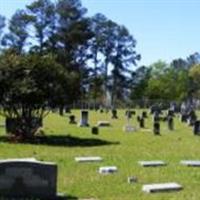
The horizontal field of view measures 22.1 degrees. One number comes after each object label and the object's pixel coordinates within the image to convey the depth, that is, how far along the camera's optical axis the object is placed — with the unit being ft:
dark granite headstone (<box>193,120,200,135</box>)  83.91
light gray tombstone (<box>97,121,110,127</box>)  100.99
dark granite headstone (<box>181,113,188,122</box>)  119.01
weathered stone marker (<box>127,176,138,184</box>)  36.66
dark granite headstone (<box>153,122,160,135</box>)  83.76
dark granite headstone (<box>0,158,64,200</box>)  30.87
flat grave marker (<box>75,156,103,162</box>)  46.04
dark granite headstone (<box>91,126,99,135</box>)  80.48
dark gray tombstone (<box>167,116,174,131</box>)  94.51
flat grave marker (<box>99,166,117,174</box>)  40.11
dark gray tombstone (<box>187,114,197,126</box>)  105.66
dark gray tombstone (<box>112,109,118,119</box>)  136.53
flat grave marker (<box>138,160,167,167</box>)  43.76
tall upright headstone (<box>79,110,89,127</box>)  99.66
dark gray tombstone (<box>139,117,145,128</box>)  98.35
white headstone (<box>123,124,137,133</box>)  88.54
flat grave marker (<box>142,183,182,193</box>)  32.95
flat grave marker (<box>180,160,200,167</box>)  44.31
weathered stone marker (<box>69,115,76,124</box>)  108.22
